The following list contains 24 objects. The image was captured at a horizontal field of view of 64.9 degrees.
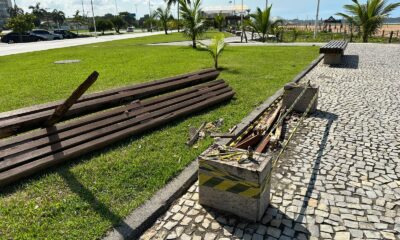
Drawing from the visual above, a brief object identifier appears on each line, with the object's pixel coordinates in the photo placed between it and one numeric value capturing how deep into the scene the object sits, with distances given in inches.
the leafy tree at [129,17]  4781.0
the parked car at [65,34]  1813.5
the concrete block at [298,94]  261.6
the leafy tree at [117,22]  2743.4
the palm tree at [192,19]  725.9
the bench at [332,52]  492.0
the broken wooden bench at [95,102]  170.6
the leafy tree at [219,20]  1934.4
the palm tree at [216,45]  480.7
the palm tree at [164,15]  1603.1
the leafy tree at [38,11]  3727.9
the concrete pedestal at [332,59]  511.8
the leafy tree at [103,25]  2605.8
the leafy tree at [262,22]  943.7
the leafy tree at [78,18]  3005.4
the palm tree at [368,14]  855.1
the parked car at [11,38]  1465.3
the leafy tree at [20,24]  1478.8
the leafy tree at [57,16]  3769.7
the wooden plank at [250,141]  184.1
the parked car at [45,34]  1619.1
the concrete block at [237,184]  126.9
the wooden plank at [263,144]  186.7
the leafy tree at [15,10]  2943.9
